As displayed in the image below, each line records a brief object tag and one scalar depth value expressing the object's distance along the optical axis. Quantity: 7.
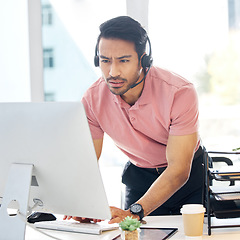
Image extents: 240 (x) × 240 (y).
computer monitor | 2.48
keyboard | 2.81
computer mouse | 3.01
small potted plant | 2.60
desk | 2.72
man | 3.13
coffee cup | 2.69
